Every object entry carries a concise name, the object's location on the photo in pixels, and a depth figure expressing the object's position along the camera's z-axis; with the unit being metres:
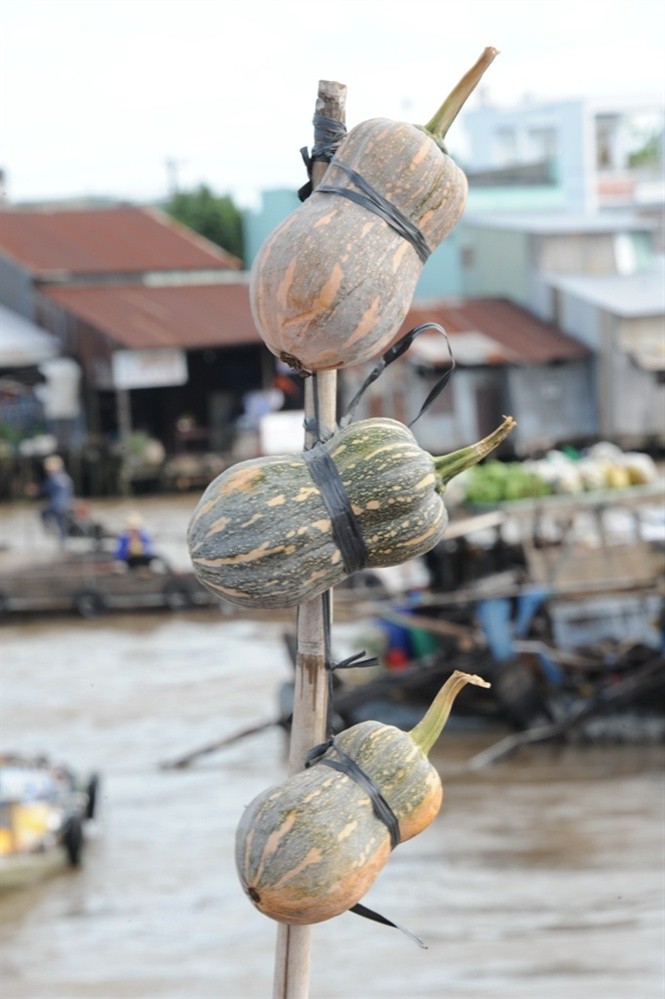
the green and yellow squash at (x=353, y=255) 4.49
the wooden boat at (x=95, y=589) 41.19
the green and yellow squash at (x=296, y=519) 4.43
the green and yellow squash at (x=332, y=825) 4.53
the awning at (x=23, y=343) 61.35
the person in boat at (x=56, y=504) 44.52
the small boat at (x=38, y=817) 19.58
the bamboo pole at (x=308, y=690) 4.79
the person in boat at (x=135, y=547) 41.19
